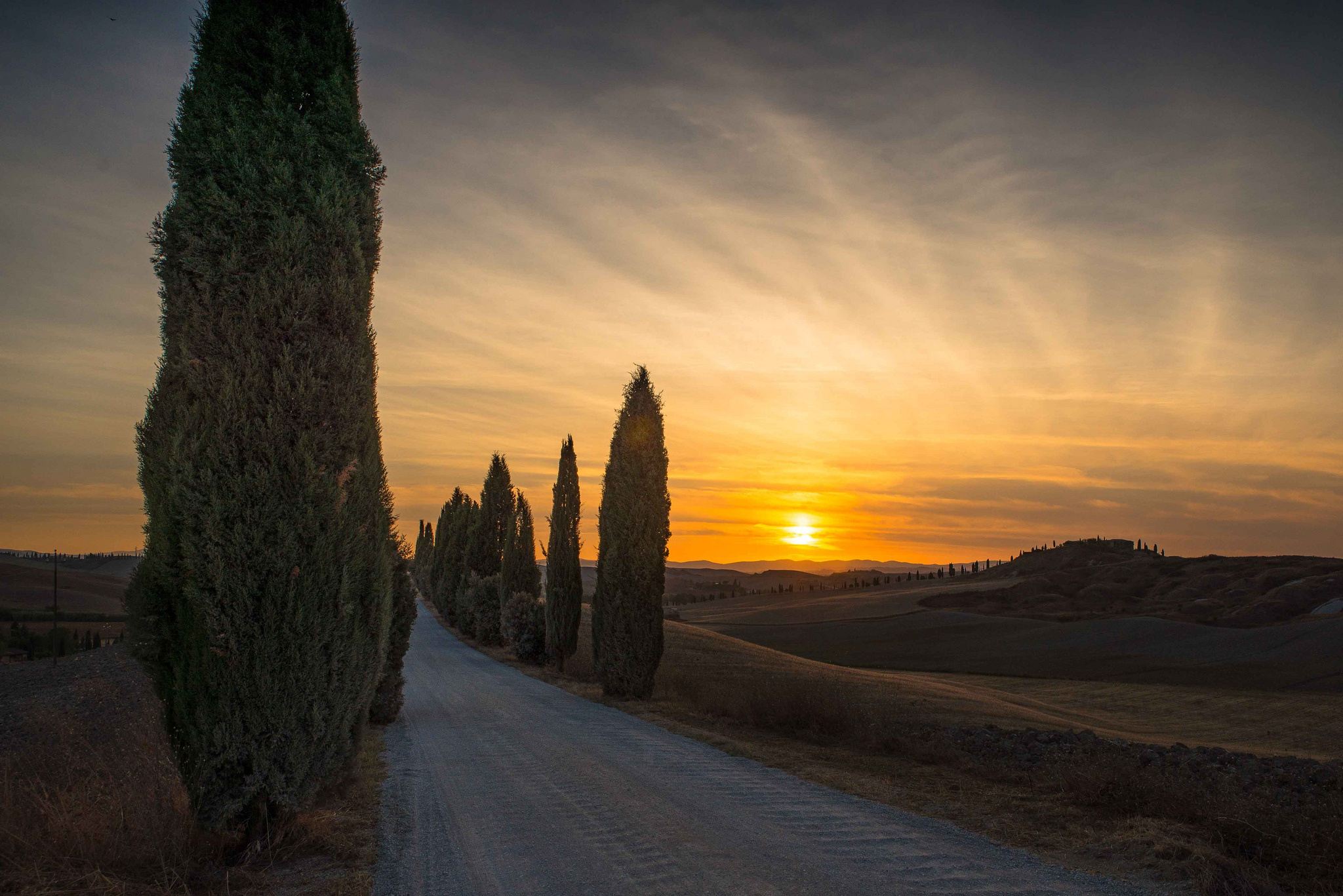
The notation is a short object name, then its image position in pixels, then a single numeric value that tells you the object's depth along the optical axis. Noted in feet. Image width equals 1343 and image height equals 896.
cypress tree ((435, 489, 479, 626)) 131.13
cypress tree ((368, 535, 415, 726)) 40.14
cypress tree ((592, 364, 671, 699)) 54.85
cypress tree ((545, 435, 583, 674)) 73.72
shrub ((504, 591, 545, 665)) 80.79
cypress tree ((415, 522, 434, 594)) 226.79
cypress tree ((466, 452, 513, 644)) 113.39
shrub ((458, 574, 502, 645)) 102.99
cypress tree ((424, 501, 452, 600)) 173.17
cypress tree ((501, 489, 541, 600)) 91.25
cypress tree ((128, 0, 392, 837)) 17.61
